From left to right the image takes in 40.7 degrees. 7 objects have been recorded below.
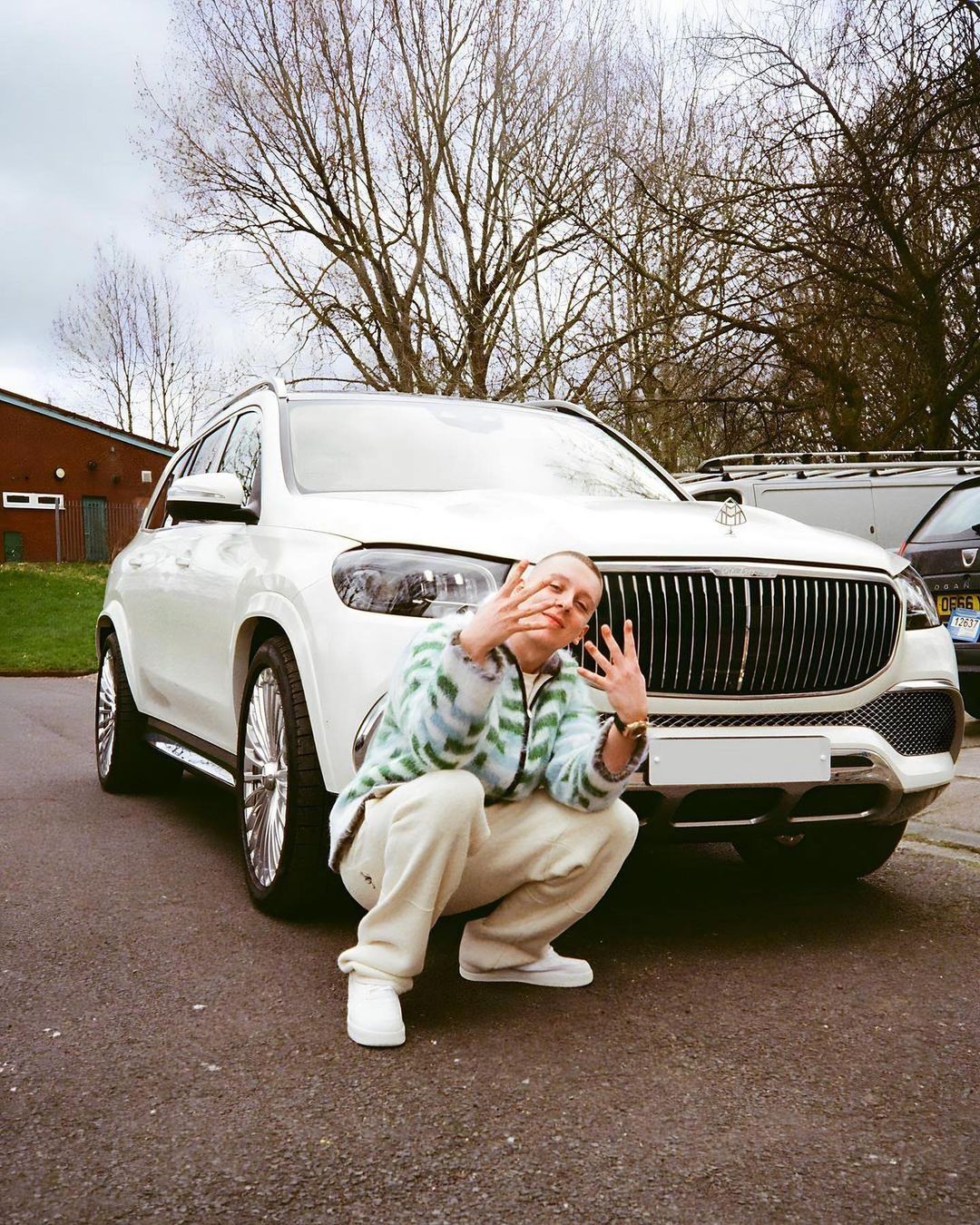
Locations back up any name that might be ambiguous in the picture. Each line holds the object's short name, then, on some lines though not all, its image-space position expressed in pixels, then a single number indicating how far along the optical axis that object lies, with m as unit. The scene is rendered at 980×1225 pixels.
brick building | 43.25
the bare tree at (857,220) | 10.55
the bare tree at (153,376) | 51.69
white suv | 3.67
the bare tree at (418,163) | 24.39
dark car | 8.30
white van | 10.64
